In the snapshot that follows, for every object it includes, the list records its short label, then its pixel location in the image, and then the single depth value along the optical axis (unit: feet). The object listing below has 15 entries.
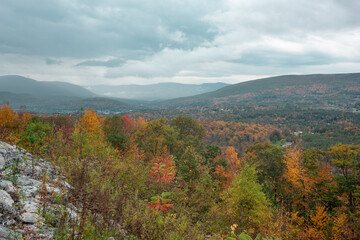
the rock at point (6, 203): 12.40
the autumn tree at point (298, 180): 73.60
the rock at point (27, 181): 16.96
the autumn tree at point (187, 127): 118.48
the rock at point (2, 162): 18.48
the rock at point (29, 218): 12.60
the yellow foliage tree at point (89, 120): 77.38
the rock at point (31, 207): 13.53
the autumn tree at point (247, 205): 41.33
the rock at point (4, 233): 10.24
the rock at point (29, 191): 15.42
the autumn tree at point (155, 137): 85.07
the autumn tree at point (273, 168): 80.91
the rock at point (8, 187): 14.52
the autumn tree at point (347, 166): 68.49
